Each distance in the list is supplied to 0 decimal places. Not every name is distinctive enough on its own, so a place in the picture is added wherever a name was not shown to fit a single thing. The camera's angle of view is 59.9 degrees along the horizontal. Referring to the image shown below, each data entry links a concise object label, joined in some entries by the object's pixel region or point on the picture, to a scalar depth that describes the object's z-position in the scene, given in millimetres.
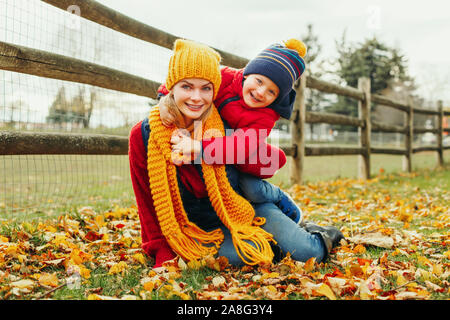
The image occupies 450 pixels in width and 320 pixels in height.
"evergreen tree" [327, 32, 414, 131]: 23375
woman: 1985
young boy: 2010
